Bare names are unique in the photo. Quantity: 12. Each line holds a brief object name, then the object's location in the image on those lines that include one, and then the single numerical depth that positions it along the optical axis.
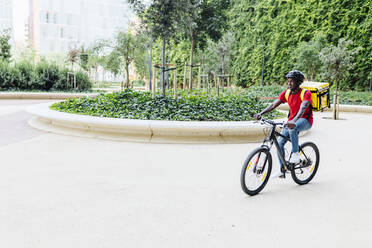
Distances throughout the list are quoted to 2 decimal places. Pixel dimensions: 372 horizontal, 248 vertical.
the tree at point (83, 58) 33.94
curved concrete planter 6.54
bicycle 3.58
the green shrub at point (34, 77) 21.38
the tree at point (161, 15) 9.07
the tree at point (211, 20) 15.79
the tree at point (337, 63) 12.64
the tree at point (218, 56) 21.83
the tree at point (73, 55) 31.35
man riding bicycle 3.73
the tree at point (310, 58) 17.42
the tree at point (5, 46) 24.59
